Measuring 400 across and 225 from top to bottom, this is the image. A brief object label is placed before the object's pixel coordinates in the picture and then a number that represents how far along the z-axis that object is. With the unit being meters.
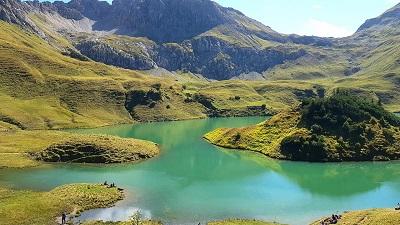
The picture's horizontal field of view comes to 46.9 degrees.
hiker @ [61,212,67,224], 70.44
